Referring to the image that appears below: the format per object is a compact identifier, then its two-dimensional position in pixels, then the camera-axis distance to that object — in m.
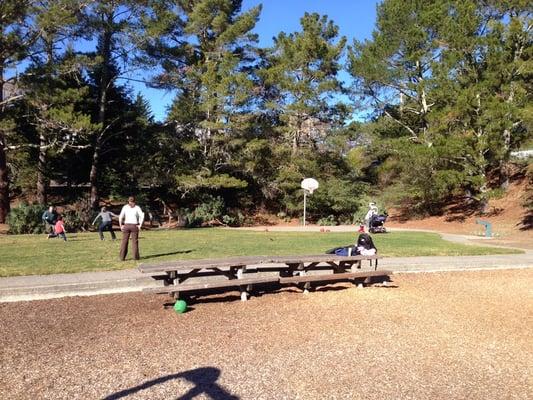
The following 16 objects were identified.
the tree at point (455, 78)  28.66
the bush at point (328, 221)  34.97
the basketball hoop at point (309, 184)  33.50
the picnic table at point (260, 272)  8.29
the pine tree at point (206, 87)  33.28
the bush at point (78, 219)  26.27
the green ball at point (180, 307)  7.64
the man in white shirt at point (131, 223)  11.99
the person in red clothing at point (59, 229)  18.67
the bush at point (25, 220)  23.88
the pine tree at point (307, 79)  35.84
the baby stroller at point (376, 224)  23.39
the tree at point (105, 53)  27.86
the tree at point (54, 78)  24.19
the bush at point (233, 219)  34.50
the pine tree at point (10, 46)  22.72
